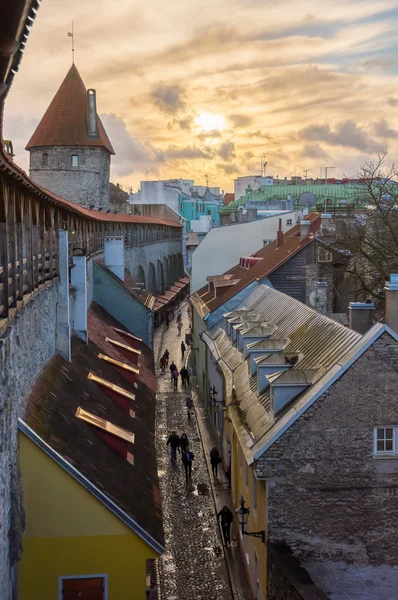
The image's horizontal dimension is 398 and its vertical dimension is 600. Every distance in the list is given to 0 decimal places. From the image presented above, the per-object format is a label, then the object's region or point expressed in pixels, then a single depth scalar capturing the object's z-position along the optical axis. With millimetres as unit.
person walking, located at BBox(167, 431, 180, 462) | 22234
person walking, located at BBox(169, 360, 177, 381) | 34116
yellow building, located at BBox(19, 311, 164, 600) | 11547
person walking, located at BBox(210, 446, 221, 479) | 21000
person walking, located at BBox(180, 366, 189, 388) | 33562
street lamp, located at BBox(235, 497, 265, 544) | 12953
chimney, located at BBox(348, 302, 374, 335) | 17219
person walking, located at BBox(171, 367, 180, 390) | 33172
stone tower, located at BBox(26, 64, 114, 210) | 56125
